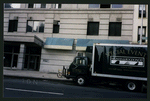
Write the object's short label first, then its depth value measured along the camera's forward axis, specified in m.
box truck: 9.09
